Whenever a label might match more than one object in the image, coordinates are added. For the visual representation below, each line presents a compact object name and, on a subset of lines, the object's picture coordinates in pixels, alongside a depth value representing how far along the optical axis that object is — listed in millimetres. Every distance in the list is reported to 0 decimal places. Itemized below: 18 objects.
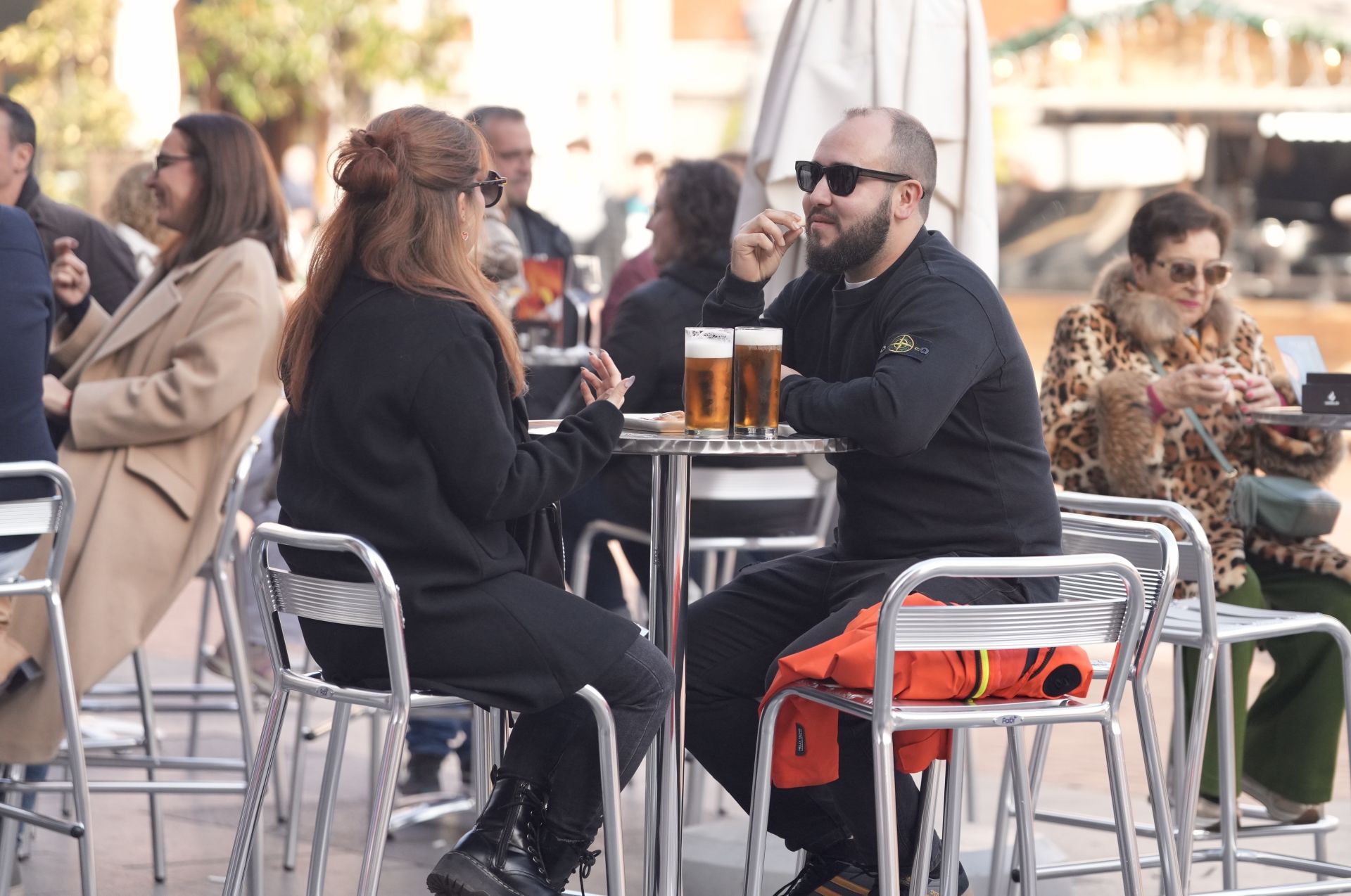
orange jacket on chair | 5305
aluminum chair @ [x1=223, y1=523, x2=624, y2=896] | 5129
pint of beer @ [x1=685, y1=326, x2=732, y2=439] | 5766
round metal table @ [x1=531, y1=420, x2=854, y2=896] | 5937
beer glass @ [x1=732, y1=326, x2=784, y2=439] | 5758
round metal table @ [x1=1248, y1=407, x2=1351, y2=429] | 7484
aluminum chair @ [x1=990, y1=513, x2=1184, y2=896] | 5547
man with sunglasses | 5910
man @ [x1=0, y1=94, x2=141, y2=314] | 8945
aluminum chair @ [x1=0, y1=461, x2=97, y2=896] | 6406
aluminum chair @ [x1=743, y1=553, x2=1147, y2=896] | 5055
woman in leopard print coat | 8227
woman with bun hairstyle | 5359
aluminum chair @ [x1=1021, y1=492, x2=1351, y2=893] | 6445
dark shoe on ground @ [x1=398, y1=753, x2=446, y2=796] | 9305
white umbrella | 8008
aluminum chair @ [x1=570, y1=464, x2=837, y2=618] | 9273
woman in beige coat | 7738
